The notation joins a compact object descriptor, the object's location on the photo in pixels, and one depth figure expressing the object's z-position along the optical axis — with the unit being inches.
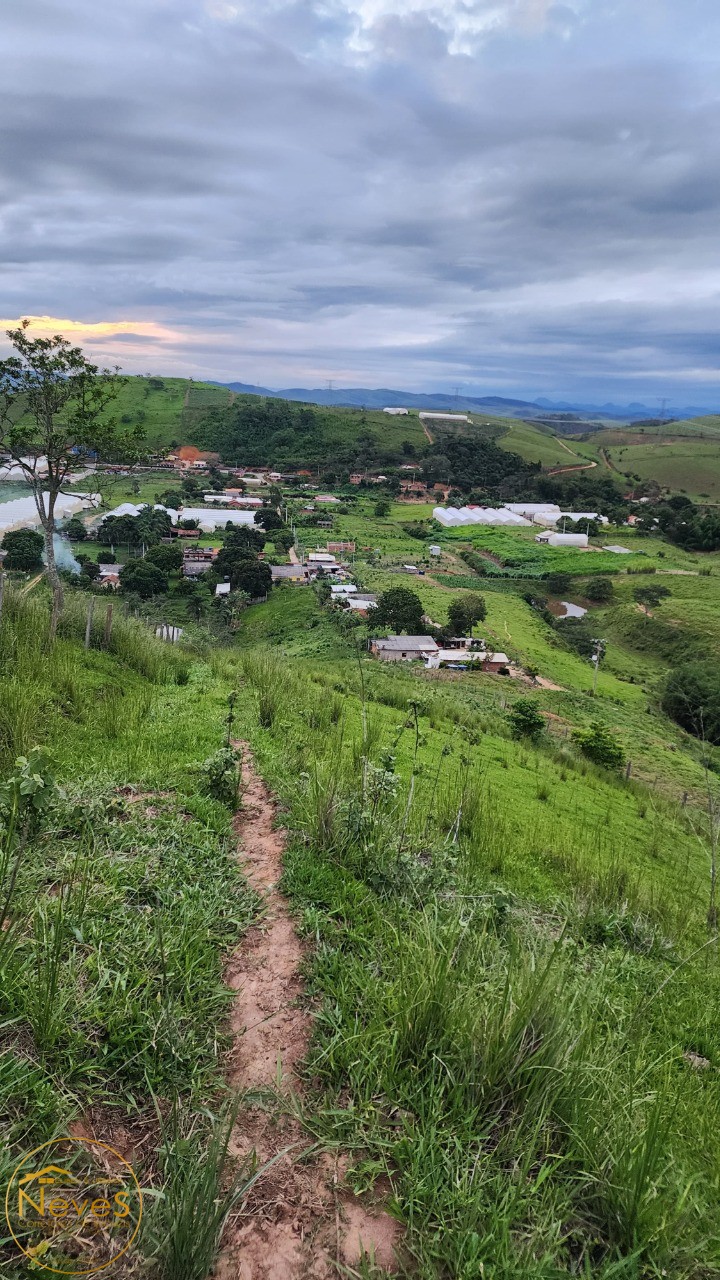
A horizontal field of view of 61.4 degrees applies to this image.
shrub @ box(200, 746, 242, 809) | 194.5
